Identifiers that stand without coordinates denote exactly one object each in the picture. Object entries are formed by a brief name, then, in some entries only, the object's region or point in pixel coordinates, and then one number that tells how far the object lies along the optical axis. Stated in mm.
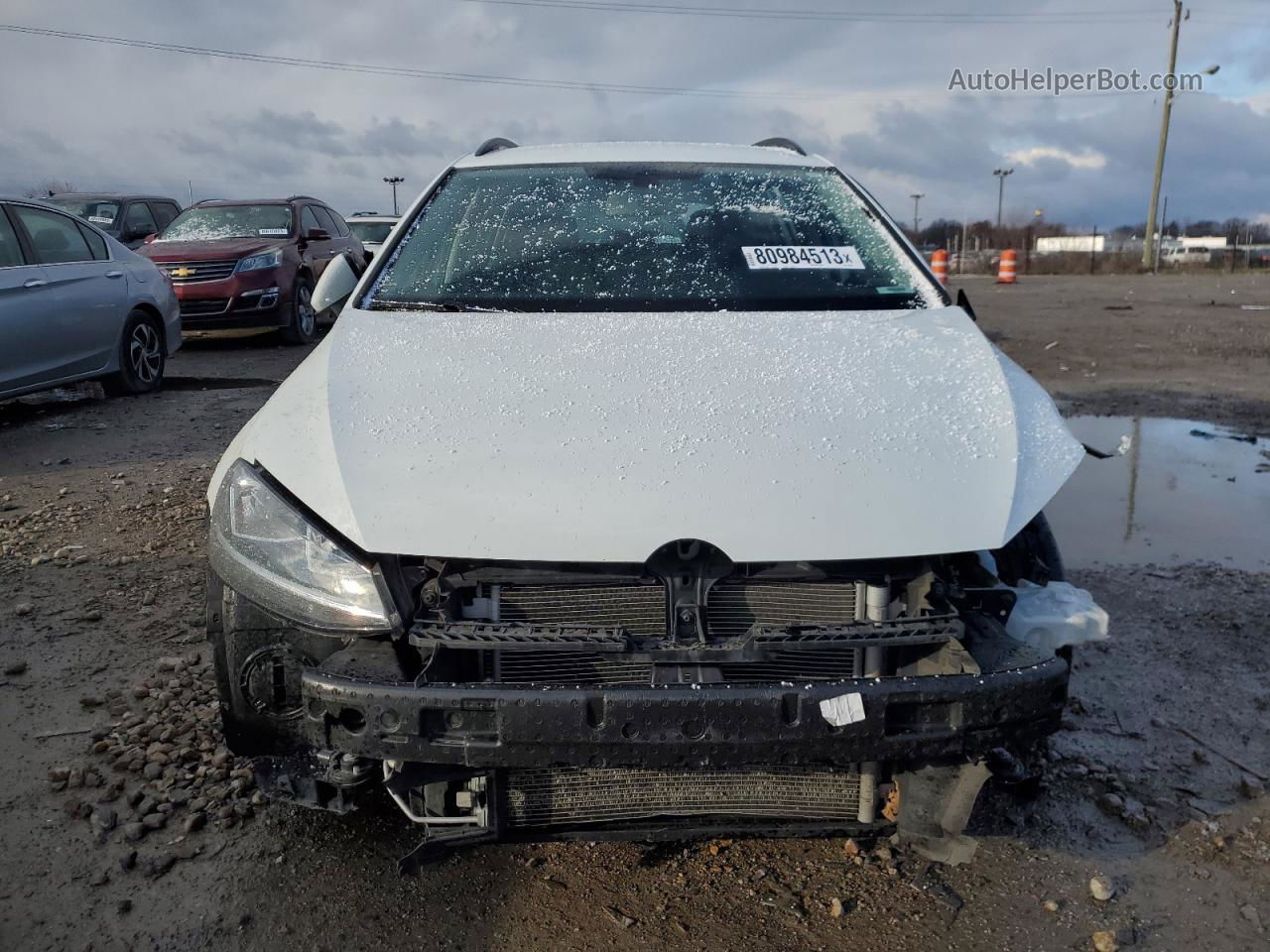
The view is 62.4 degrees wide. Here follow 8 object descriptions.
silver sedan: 7047
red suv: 11180
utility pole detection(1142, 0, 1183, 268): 39000
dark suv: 13070
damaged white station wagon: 1977
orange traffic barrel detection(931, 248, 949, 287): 22517
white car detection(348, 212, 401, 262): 17094
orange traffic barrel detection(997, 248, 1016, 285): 27094
